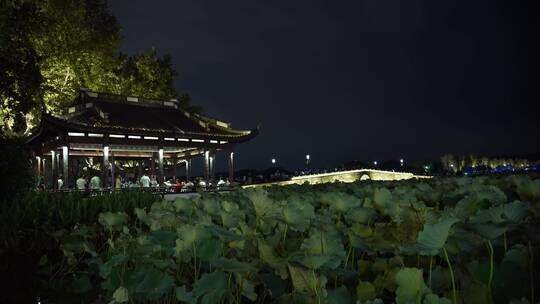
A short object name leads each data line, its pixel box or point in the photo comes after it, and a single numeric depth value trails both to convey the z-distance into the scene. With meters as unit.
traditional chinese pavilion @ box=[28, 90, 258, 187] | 22.03
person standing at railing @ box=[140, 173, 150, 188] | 23.88
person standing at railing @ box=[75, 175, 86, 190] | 24.06
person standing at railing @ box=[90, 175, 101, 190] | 23.55
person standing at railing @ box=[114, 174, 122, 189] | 28.38
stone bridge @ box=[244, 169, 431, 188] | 39.50
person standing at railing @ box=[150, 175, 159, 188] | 26.02
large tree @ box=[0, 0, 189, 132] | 26.78
